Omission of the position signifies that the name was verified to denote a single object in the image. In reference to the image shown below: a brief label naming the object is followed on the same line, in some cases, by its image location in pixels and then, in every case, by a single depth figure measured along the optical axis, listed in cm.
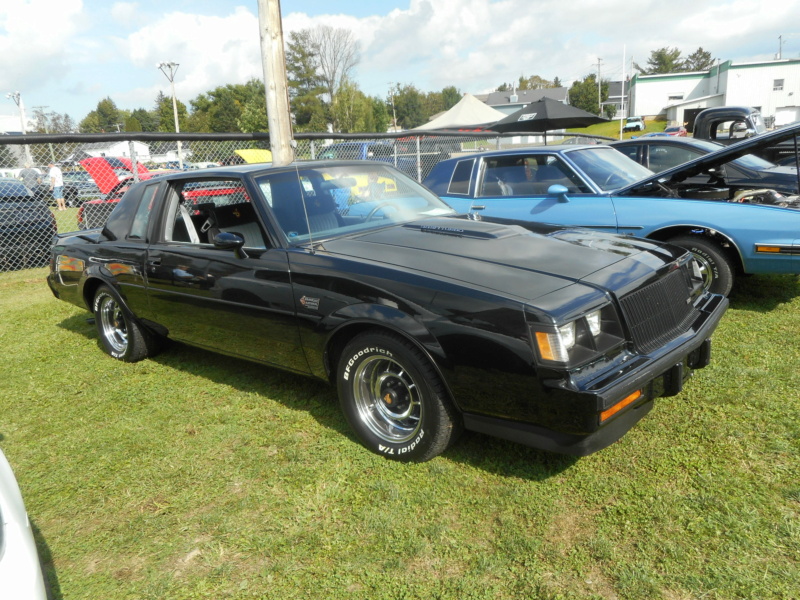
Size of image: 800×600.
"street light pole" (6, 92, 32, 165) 5444
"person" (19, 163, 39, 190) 950
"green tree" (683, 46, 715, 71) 10538
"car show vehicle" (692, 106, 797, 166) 1141
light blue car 480
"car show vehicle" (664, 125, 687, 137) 3260
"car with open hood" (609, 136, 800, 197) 611
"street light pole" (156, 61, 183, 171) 4919
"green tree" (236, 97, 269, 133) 6033
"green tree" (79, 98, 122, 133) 9988
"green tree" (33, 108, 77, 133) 7406
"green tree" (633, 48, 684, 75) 10675
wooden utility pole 674
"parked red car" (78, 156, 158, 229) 957
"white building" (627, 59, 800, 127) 5247
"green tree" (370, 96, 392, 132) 6298
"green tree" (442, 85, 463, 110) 11894
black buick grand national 258
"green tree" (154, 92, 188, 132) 8512
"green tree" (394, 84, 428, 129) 9719
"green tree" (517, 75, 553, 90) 11408
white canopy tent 2658
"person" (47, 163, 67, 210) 1005
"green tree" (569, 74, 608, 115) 7750
